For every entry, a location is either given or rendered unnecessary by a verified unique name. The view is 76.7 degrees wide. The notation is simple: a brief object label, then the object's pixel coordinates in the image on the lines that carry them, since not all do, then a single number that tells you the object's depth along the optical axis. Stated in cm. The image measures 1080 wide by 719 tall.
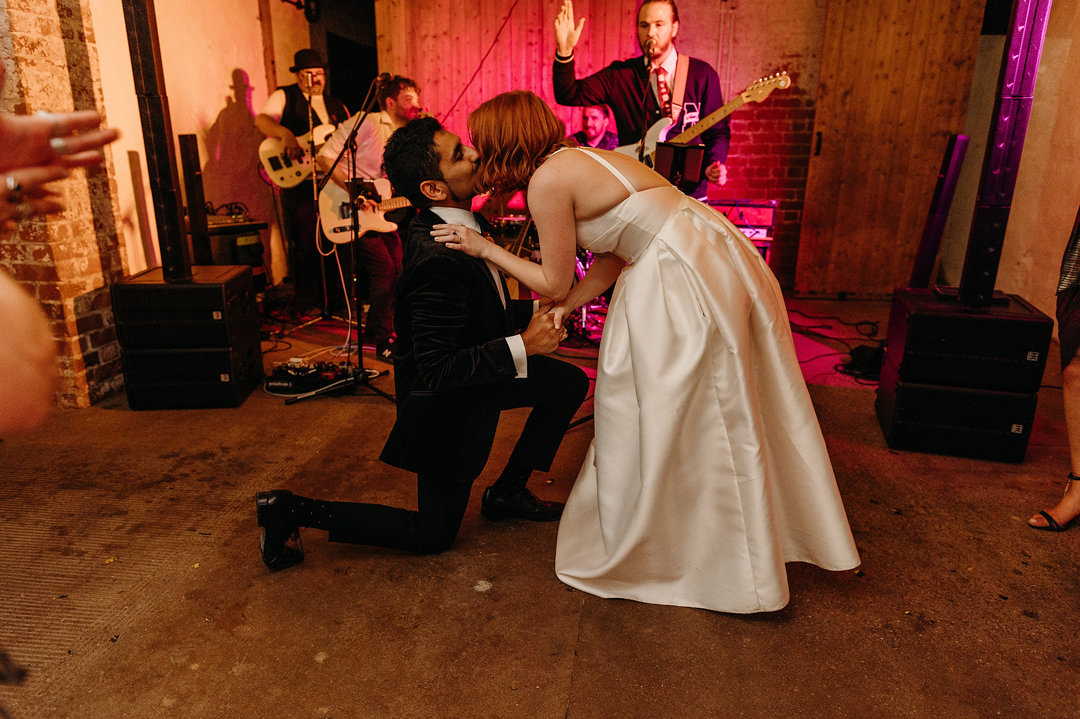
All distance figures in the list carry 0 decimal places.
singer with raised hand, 480
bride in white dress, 177
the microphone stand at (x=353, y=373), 341
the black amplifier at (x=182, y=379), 339
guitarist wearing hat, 522
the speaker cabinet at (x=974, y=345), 273
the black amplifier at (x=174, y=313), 334
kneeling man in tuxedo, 185
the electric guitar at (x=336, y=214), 488
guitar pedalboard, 365
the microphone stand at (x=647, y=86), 439
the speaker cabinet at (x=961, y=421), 281
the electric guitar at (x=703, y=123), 407
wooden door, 548
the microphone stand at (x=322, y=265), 507
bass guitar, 524
